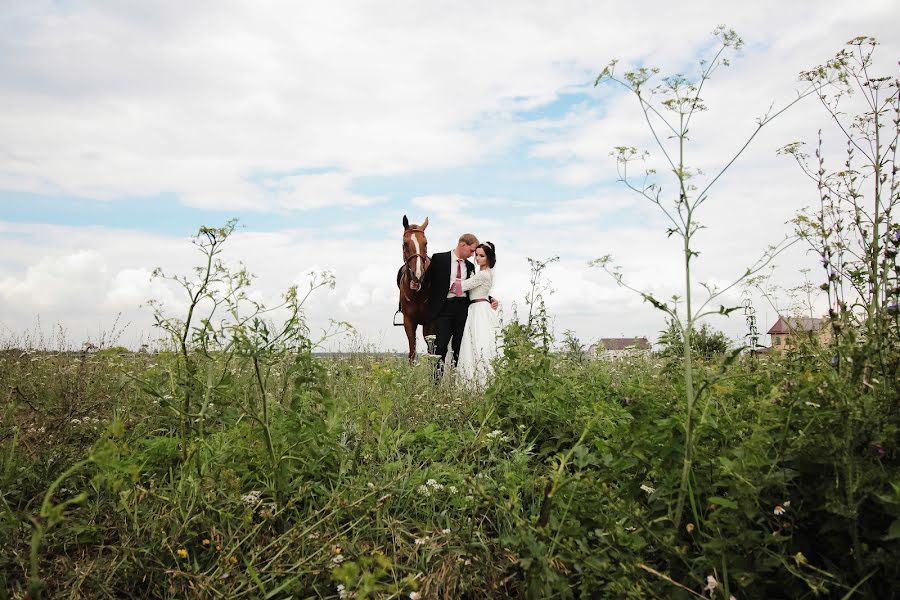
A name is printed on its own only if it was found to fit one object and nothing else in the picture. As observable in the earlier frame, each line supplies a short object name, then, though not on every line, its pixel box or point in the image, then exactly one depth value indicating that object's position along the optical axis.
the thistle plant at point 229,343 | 2.93
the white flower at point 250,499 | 3.14
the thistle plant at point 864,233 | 2.90
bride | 11.66
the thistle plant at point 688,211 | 2.40
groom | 12.14
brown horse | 11.92
